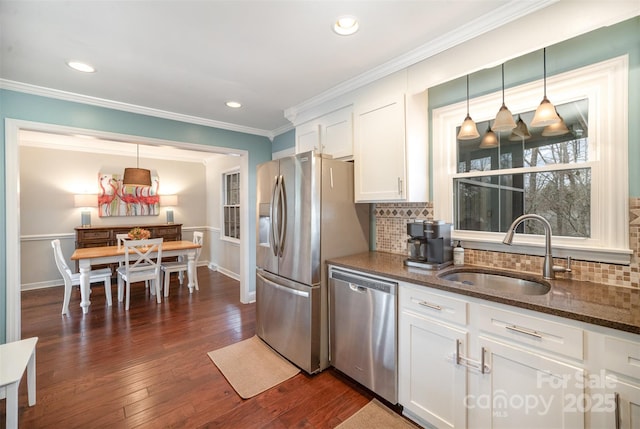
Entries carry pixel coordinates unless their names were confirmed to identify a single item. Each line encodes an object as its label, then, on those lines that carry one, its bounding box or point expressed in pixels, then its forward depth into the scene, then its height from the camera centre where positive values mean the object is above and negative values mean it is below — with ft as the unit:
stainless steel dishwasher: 6.06 -2.80
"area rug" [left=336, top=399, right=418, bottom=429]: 5.68 -4.40
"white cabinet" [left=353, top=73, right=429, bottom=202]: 7.00 +1.89
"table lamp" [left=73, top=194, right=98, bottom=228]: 16.30 +0.71
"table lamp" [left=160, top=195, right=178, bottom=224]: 19.22 +0.92
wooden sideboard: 15.72 -1.10
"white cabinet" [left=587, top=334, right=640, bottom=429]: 3.42 -2.24
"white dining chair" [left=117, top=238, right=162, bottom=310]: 12.72 -2.44
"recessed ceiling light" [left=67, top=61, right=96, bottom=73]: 7.11 +3.98
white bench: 4.87 -2.94
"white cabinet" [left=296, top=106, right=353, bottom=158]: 8.46 +2.70
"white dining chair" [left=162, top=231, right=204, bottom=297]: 13.92 -2.87
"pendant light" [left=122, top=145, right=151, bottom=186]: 14.61 +2.08
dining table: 12.01 -1.98
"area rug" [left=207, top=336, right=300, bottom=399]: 7.08 -4.37
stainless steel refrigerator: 7.37 -0.77
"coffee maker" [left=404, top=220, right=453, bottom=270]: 6.60 -0.76
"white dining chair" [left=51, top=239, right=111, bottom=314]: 11.71 -2.80
